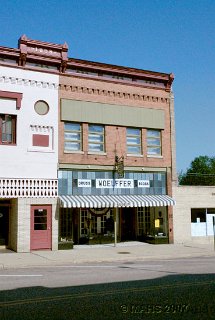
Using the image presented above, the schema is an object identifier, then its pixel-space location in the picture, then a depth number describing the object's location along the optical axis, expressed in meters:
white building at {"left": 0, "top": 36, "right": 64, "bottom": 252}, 22.09
